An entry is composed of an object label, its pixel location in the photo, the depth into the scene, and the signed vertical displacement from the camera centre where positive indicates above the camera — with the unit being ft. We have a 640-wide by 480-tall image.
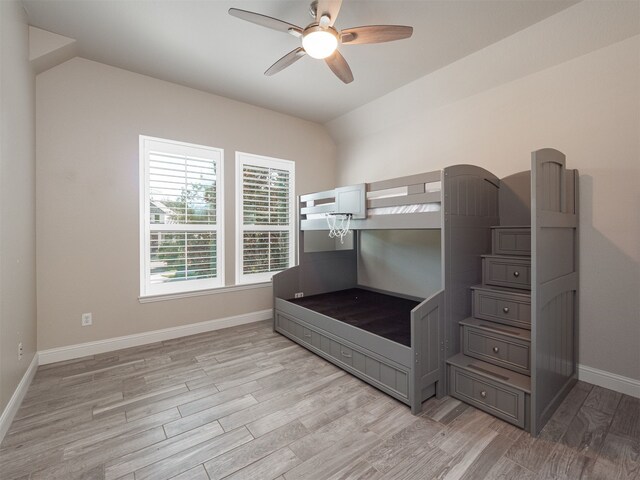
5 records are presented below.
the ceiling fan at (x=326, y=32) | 5.65 +4.31
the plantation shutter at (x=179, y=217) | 10.23 +0.83
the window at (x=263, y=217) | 12.21 +0.96
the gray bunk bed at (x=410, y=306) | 6.60 -1.85
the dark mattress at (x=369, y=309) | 7.65 -2.38
